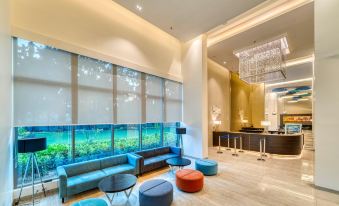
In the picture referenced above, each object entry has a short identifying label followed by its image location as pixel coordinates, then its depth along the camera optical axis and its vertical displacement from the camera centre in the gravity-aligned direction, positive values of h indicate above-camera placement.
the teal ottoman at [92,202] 2.50 -1.69
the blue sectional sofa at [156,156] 4.78 -1.95
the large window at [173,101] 6.52 +0.09
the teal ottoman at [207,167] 4.67 -2.03
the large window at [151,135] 5.87 -1.32
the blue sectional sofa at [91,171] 3.27 -1.80
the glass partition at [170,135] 6.73 -1.46
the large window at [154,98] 5.79 +0.20
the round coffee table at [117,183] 2.92 -1.68
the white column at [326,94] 3.80 +0.21
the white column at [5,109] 2.37 -0.10
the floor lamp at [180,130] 6.27 -1.14
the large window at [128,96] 4.90 +0.25
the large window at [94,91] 4.06 +0.35
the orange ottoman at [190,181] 3.62 -1.92
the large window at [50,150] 3.41 -1.20
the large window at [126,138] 5.02 -1.23
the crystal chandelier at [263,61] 6.05 +1.75
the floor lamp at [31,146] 2.87 -0.83
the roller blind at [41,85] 3.21 +0.44
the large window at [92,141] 4.25 -1.15
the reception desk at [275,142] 6.93 -1.96
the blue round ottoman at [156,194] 2.88 -1.79
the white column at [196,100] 6.39 +0.13
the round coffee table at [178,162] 4.57 -1.86
